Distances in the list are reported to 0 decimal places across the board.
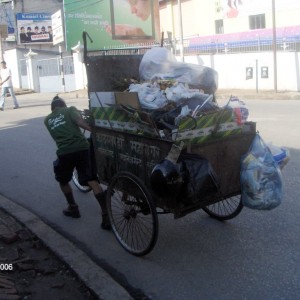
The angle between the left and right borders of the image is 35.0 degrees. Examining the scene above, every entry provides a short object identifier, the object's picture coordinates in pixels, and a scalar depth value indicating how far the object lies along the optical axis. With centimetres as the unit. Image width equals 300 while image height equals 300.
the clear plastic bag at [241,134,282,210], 400
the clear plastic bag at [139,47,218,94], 491
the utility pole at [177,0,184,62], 2483
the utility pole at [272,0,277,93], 1829
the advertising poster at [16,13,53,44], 3950
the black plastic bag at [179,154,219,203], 379
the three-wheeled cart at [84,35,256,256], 398
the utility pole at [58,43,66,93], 3008
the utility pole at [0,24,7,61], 3096
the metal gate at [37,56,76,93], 3173
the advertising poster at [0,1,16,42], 4040
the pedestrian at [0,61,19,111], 1878
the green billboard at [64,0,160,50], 3197
